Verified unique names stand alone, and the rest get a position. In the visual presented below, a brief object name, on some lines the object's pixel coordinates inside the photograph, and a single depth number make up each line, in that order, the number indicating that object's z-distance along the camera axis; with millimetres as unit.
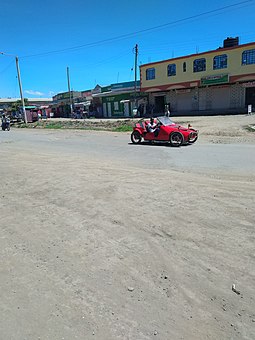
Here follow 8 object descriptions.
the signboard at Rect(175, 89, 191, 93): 38412
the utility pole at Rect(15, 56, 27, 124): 36106
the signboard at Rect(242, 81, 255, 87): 33156
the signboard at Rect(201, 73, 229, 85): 34216
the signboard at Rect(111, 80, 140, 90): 46569
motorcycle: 32250
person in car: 13847
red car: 13211
